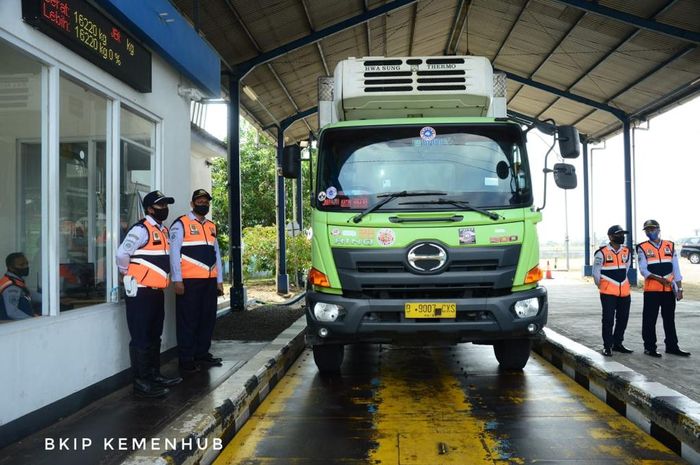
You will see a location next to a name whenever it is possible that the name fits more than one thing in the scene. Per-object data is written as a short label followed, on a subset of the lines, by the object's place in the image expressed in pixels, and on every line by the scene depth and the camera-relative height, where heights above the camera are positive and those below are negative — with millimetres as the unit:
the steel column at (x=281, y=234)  17344 +242
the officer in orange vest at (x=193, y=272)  5930 -293
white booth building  4242 +682
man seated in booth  4422 -373
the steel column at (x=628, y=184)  18359 +1742
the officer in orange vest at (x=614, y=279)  6949 -488
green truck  5242 +77
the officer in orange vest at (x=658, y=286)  6926 -570
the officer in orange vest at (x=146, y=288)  5086 -386
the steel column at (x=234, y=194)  12430 +1044
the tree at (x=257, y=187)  27281 +2585
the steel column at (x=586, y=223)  22734 +604
